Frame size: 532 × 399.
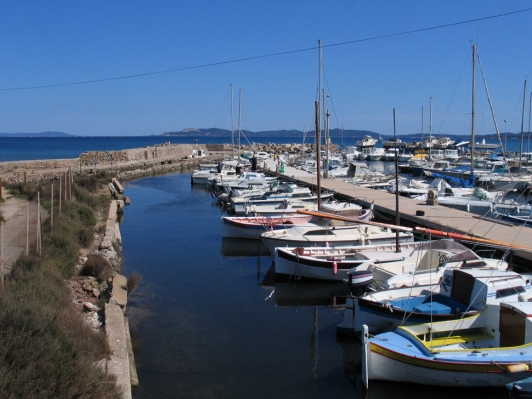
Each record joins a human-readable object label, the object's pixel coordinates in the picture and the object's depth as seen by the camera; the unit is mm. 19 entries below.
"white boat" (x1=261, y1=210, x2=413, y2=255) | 20625
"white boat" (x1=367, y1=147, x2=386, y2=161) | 90188
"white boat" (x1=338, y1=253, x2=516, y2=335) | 12094
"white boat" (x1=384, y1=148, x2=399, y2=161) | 88812
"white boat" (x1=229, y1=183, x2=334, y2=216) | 28297
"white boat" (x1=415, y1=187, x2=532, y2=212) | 26298
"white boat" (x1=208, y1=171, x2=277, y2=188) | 40306
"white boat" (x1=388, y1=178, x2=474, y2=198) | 33719
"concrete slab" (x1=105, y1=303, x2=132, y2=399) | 8843
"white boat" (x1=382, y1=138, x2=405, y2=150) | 106619
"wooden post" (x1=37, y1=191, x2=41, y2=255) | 14133
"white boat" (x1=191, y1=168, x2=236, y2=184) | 51000
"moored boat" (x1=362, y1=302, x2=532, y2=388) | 10195
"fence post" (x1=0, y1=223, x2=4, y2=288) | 10609
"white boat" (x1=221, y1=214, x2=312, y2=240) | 25109
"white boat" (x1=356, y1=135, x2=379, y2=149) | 104919
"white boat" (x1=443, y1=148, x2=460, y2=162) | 71550
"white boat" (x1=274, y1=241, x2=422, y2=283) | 17875
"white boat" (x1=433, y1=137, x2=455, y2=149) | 97938
